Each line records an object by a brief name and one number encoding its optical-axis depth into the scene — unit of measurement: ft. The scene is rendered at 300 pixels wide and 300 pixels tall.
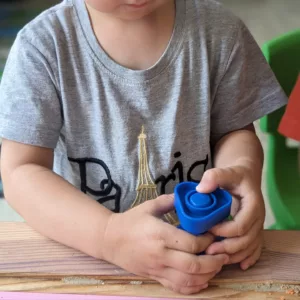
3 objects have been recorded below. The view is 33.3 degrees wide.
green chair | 2.76
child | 1.62
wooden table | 1.56
